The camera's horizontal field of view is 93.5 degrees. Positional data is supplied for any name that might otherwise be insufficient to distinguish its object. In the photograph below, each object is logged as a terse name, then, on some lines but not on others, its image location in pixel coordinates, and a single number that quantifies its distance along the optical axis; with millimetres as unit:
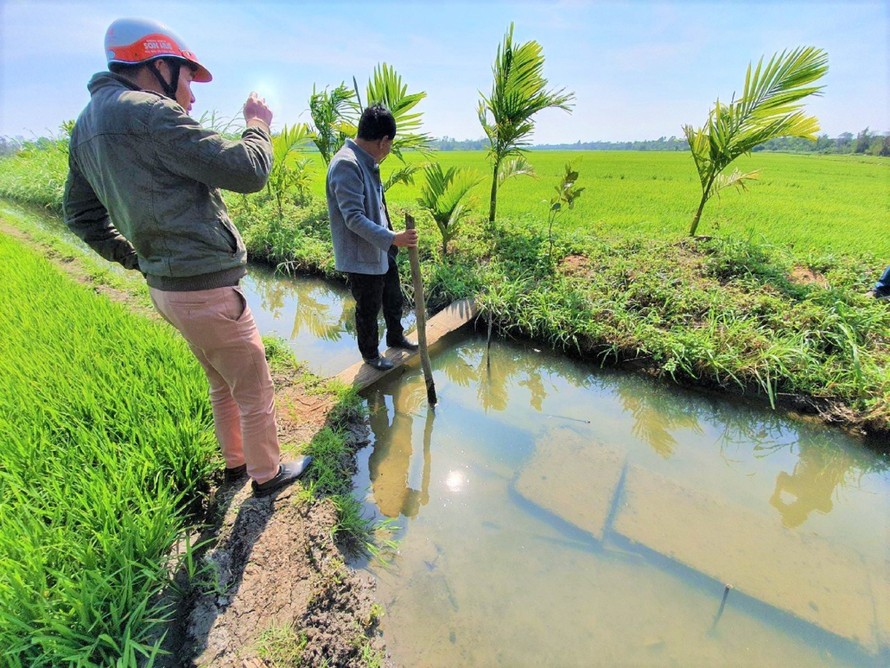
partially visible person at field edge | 3467
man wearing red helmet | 1267
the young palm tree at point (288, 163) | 6469
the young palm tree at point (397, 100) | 5234
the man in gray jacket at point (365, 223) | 2471
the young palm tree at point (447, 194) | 4594
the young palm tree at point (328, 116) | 6241
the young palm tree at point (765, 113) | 4102
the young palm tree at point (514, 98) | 4918
